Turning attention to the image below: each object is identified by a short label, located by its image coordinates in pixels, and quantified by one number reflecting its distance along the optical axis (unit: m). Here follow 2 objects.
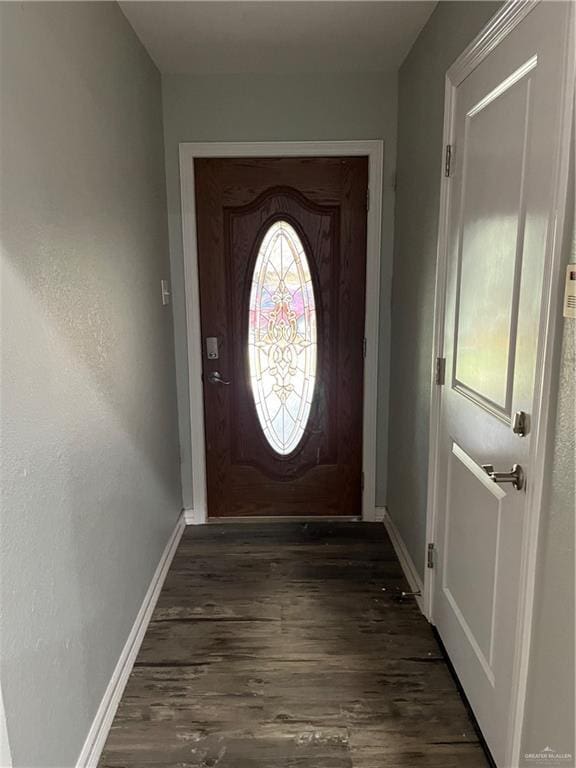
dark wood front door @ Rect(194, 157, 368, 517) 2.81
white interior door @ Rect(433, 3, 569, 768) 1.26
